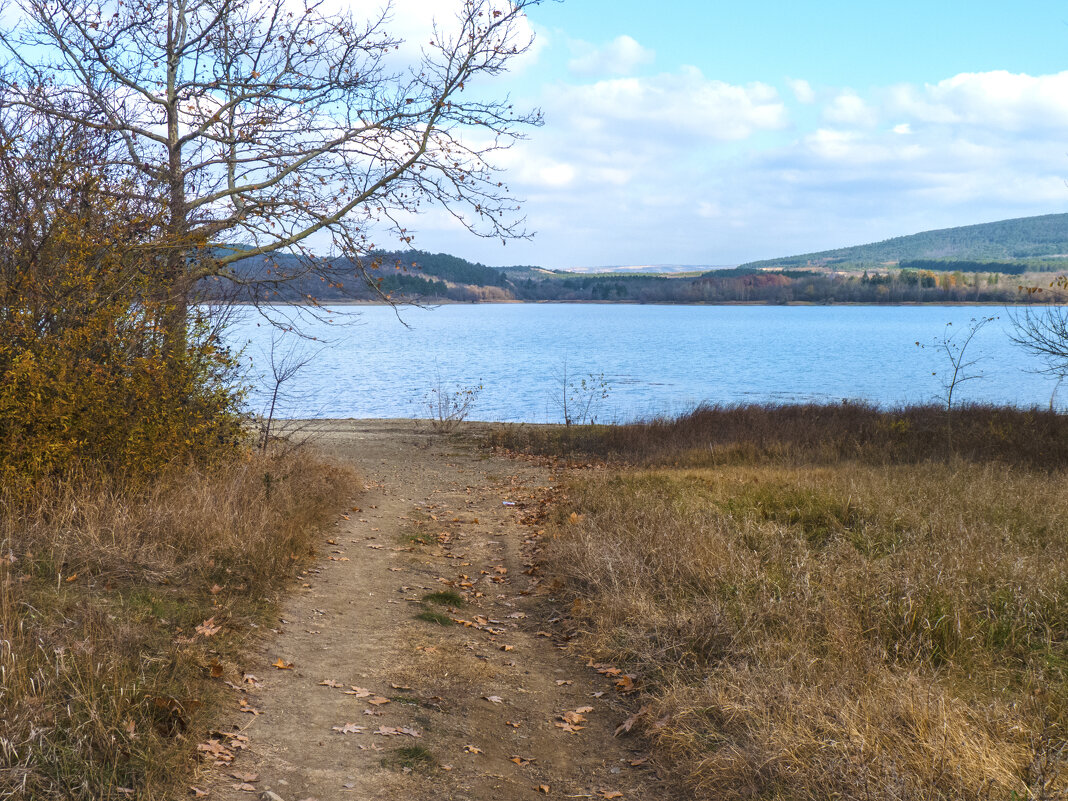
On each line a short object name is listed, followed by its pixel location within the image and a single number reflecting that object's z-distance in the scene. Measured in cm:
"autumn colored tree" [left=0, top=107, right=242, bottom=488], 737
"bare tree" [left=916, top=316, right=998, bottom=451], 4840
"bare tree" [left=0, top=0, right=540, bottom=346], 1073
